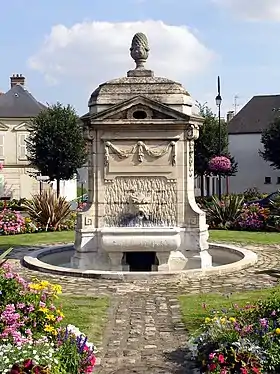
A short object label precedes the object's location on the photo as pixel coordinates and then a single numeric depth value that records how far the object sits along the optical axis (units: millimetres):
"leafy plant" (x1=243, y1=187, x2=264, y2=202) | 33738
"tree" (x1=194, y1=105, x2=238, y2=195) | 40031
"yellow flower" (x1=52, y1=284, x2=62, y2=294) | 7175
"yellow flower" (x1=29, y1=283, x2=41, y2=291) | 7082
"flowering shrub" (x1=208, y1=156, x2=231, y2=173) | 27891
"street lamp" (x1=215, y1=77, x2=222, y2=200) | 31109
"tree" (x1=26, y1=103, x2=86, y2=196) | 38125
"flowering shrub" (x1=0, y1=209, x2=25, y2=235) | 20520
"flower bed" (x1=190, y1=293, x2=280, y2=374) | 5840
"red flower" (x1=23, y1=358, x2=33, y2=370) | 4948
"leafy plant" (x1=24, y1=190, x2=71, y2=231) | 20766
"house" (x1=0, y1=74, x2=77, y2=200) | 45594
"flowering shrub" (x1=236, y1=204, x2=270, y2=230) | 21078
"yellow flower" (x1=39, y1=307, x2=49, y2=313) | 6637
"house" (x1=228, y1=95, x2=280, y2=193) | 50125
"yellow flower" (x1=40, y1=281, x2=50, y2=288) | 7204
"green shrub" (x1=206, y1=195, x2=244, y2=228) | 21484
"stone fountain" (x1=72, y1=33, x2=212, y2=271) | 12484
